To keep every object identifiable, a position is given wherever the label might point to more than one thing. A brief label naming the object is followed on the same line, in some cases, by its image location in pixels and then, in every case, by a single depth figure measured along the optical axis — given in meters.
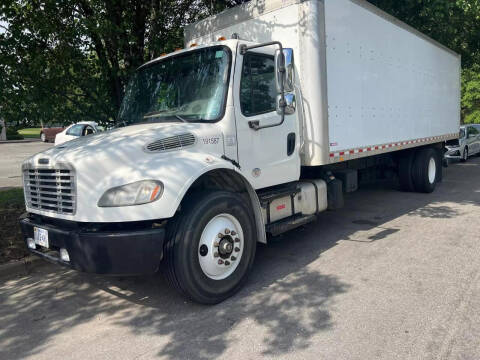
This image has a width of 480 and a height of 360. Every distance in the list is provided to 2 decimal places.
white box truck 3.48
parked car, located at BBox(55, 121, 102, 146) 7.42
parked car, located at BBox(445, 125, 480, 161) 15.63
